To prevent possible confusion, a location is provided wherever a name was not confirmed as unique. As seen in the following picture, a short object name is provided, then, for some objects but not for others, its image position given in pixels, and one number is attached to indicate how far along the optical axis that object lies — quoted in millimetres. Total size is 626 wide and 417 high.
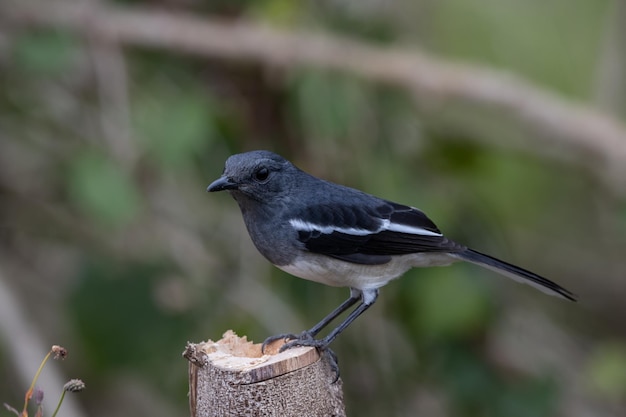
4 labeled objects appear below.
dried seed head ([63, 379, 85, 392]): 4113
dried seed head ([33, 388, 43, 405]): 4016
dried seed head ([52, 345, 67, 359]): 4258
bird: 6824
